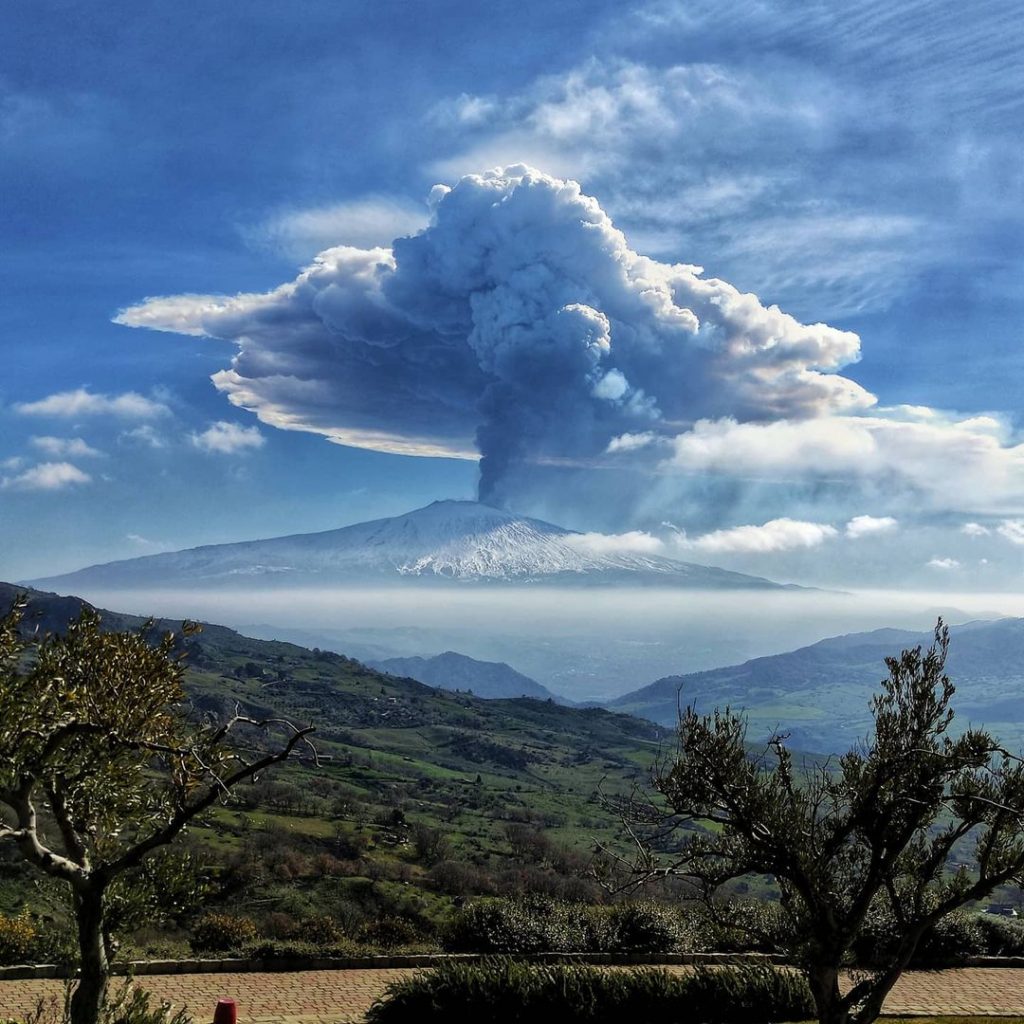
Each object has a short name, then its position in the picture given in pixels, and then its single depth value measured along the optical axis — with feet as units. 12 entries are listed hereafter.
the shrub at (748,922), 58.08
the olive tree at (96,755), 42.75
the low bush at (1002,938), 100.01
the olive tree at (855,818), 53.83
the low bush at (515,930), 90.89
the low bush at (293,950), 84.12
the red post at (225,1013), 59.72
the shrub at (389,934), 93.45
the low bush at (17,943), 76.38
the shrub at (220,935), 86.79
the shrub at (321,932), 90.53
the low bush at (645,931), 93.45
